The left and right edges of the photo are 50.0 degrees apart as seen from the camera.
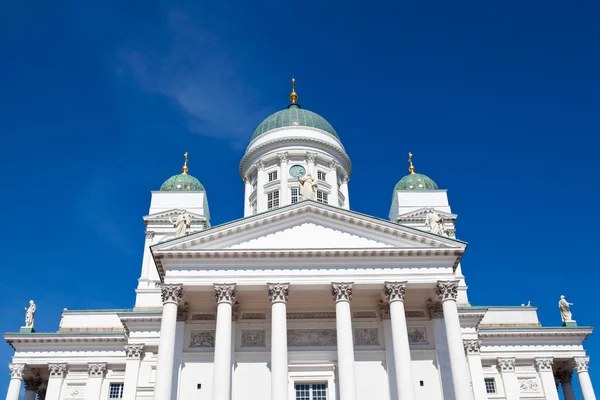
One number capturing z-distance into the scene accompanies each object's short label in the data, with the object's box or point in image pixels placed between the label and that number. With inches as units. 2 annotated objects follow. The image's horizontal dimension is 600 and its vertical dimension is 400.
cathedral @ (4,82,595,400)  1020.5
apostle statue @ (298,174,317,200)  1171.3
